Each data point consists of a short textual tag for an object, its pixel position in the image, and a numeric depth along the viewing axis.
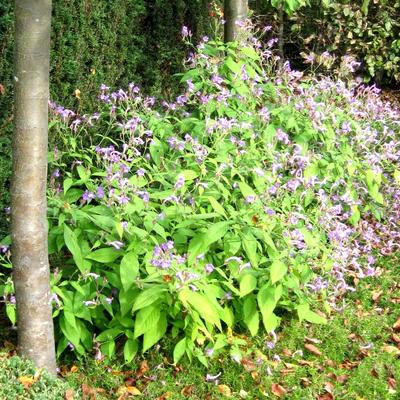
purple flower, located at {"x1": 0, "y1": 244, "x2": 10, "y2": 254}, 3.72
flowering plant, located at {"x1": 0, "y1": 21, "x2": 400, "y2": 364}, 3.71
